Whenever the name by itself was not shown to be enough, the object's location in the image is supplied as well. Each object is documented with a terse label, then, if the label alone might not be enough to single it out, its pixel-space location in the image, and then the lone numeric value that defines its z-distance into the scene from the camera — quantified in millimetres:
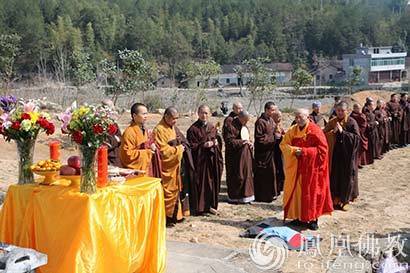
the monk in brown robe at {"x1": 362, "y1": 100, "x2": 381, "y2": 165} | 12648
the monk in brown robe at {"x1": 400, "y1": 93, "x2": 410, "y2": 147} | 15133
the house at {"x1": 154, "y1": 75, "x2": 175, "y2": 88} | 62050
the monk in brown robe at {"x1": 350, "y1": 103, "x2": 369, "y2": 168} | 11648
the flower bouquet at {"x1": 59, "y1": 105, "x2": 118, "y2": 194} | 4484
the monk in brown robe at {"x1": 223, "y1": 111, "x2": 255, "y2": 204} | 8852
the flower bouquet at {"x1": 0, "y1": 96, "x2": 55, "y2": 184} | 4801
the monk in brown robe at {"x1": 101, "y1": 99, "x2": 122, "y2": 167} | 7586
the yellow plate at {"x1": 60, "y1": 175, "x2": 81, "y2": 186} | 4782
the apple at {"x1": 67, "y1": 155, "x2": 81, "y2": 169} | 4977
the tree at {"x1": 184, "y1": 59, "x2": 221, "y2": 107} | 34531
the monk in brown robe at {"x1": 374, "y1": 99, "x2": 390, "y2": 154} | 13547
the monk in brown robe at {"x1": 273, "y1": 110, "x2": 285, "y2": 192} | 9320
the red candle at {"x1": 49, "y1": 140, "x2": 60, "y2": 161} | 5301
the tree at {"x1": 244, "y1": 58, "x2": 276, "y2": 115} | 31734
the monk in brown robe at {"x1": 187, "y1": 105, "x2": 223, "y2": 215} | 8109
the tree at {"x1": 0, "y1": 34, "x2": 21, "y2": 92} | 24859
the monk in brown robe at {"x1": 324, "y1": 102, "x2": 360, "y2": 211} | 8555
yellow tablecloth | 4371
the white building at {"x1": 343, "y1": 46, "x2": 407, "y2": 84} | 72062
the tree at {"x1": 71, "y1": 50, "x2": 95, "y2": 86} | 25058
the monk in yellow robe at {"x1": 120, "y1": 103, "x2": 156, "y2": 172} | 6559
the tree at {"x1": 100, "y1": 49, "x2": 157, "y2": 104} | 20094
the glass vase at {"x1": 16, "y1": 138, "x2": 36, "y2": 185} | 4938
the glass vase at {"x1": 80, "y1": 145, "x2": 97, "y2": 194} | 4555
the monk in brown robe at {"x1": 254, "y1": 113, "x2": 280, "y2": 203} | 9070
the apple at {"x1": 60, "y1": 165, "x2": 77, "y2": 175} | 4918
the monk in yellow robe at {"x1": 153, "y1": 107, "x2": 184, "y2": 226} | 7238
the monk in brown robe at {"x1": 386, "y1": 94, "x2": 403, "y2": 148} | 14727
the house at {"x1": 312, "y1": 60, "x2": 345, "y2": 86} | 76125
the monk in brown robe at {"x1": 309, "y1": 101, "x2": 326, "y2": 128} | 10286
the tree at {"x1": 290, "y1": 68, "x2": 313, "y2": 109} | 30172
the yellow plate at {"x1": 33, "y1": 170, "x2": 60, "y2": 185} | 4866
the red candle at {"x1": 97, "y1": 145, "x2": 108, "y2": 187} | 4773
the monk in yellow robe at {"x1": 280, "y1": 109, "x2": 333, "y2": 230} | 7113
